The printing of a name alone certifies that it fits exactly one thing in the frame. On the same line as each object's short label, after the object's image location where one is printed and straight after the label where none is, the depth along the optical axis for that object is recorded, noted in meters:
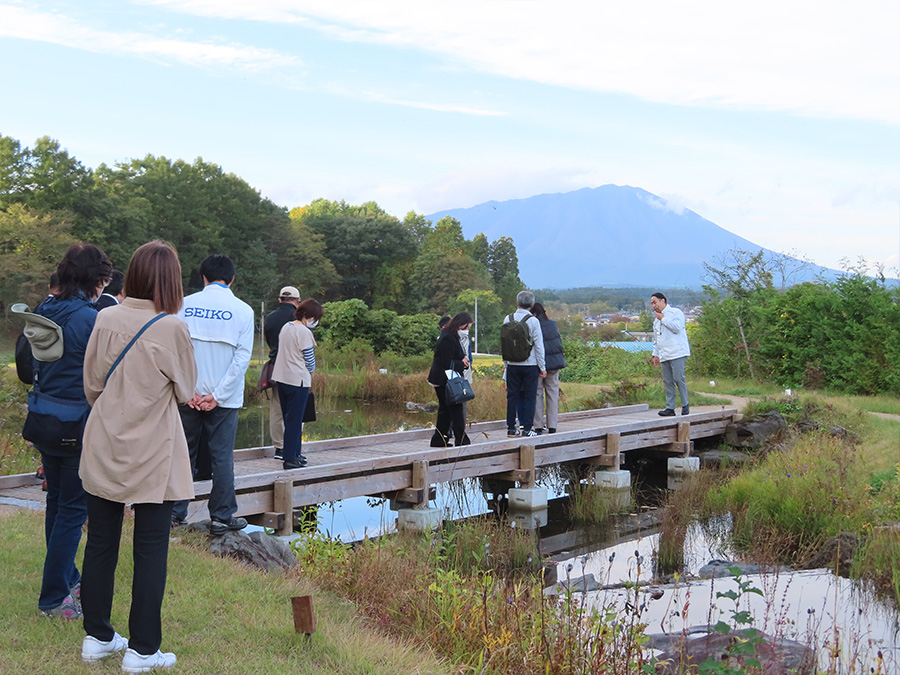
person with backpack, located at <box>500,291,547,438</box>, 10.55
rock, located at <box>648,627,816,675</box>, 4.94
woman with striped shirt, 8.02
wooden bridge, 8.09
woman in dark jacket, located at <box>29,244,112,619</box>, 4.27
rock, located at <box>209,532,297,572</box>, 6.06
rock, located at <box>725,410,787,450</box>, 14.48
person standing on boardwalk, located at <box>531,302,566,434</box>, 11.27
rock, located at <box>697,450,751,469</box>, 13.53
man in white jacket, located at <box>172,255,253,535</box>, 6.33
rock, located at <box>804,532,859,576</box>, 8.12
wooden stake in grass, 4.29
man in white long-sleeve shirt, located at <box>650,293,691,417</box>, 13.09
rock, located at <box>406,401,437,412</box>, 21.77
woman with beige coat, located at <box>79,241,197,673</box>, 3.64
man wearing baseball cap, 8.40
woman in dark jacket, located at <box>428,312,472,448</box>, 9.59
